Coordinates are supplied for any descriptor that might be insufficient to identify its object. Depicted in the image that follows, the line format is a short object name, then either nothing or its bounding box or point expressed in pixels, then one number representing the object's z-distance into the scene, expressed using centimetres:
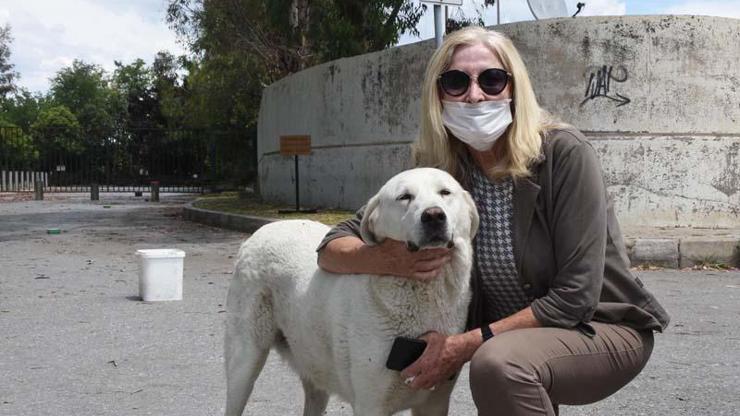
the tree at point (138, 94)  5866
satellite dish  1152
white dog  262
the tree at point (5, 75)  5103
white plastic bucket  698
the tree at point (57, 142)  3369
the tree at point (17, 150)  3281
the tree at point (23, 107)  6444
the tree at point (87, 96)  6191
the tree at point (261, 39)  1731
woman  250
